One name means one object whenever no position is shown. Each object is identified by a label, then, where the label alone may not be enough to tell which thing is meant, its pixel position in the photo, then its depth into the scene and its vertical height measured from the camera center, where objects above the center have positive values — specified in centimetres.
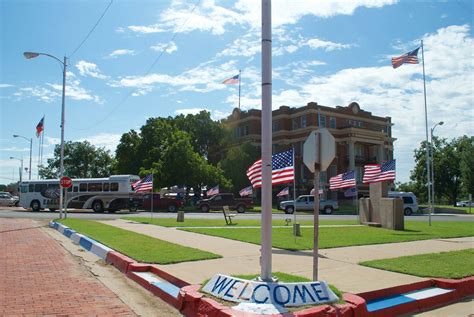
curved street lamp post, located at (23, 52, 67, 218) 2758 +545
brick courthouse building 6212 +892
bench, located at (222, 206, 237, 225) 2311 -80
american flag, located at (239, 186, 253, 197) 3873 +45
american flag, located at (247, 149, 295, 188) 1464 +89
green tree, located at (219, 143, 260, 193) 5903 +413
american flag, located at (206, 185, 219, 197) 4388 +59
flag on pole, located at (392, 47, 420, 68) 2756 +823
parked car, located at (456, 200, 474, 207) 9869 -100
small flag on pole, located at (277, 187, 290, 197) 3619 +44
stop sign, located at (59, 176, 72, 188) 2581 +81
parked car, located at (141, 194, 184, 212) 4453 -60
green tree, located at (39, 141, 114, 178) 9875 +780
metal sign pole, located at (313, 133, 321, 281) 683 -5
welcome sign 624 -132
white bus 3994 +23
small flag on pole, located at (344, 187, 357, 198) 5367 +68
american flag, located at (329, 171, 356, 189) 2527 +95
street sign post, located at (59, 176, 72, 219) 2581 +81
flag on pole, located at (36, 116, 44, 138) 3778 +565
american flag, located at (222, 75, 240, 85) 3756 +946
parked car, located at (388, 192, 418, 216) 4325 -36
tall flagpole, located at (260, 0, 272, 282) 682 +85
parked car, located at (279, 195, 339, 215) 4378 -71
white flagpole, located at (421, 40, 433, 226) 3459 +585
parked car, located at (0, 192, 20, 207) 5623 -48
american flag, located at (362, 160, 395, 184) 2184 +124
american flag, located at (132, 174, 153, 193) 2779 +73
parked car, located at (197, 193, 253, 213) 4475 -56
